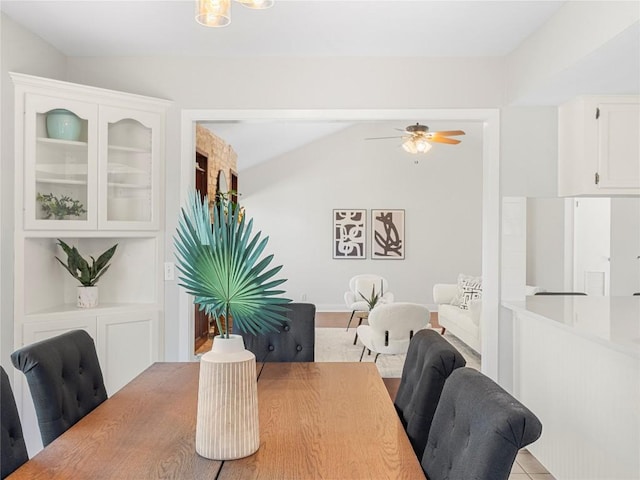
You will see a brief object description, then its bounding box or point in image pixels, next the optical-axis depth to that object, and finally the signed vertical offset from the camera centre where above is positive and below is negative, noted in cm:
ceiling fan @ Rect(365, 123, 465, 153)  526 +115
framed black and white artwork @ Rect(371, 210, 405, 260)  879 -6
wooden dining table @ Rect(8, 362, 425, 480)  120 -58
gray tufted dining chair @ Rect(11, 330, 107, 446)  159 -51
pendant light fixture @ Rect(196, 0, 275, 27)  146 +70
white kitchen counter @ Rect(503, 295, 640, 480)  186 -64
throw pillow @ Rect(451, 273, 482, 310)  599 -62
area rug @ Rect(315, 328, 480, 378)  509 -132
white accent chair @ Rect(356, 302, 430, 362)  437 -78
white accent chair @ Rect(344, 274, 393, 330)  692 -76
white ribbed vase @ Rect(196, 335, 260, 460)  126 -45
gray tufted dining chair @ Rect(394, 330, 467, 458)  161 -50
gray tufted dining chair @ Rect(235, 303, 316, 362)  253 -55
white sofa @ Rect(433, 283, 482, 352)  511 -89
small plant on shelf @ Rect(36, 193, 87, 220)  278 +18
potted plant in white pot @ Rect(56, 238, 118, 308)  299 -22
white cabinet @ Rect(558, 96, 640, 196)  279 +57
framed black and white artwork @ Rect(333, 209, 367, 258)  877 +4
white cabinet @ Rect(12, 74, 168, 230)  271 +48
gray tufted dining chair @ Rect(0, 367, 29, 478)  135 -58
